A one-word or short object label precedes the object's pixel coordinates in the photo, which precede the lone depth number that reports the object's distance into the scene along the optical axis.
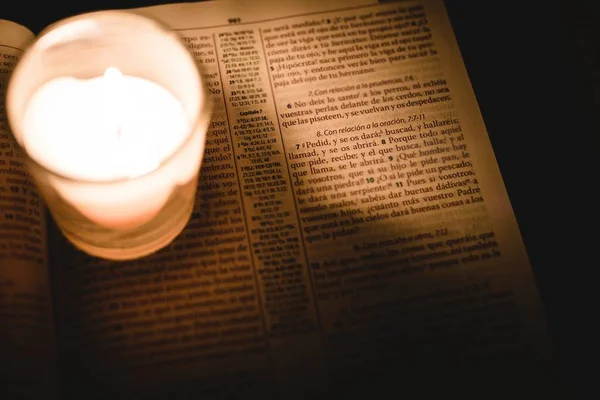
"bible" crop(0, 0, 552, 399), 0.29
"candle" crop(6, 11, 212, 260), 0.28
